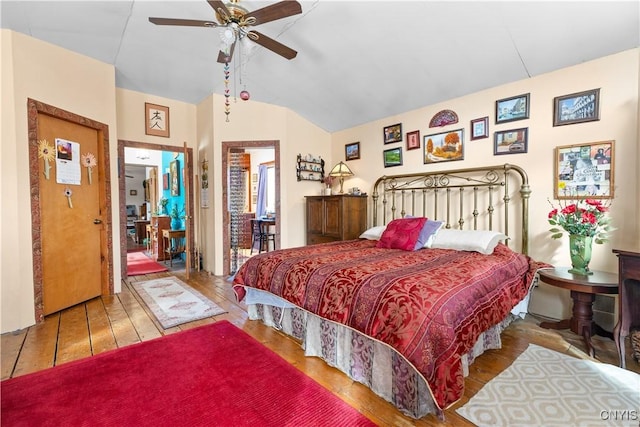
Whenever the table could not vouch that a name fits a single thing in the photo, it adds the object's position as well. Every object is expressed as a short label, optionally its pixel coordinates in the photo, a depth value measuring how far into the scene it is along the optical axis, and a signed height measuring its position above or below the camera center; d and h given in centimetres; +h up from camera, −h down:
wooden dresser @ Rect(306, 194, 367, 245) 379 -15
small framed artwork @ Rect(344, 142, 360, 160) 434 +86
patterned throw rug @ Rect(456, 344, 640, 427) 141 -106
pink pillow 273 -28
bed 136 -51
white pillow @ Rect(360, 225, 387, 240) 330 -32
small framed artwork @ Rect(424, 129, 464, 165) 326 +70
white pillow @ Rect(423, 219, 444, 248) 279 -23
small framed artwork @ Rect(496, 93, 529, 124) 277 +96
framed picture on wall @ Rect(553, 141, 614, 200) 234 +29
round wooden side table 199 -61
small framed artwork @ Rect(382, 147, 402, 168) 380 +67
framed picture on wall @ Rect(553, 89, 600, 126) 240 +84
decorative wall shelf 443 +62
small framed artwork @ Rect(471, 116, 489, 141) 304 +83
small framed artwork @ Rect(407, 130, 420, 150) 361 +85
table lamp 427 +55
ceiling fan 186 +132
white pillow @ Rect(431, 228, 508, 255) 246 -32
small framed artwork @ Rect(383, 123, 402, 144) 379 +99
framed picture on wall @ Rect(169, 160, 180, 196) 554 +63
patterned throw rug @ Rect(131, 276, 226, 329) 268 -102
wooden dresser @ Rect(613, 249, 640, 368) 177 -58
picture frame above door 415 +132
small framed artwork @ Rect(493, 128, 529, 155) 279 +64
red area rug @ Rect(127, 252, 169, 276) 460 -101
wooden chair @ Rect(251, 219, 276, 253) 590 -55
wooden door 275 -17
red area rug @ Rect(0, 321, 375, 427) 140 -103
